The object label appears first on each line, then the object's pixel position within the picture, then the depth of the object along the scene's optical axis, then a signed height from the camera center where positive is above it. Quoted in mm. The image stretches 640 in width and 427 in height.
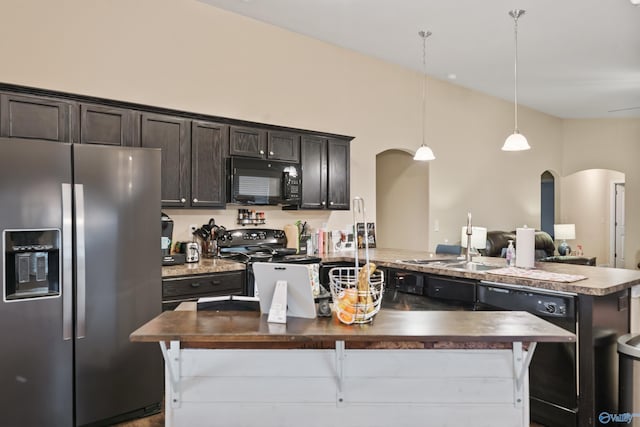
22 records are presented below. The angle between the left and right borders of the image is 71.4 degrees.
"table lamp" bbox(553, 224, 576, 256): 8086 -351
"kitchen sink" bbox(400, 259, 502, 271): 3373 -417
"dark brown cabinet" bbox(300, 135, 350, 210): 4586 +438
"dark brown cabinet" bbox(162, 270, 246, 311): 3188 -550
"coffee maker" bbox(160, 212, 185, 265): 3480 -253
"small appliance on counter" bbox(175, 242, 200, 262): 3707 -309
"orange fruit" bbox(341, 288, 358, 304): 1723 -318
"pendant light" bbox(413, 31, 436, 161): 4633 +1637
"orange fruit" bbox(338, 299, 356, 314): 1715 -360
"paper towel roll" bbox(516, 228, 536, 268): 3266 -258
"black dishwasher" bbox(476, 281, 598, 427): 2625 -908
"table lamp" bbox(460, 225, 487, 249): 6020 -337
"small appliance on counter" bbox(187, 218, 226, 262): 4031 -200
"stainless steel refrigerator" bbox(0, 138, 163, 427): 2486 -402
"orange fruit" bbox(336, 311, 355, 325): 1716 -401
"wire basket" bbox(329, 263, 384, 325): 1718 -343
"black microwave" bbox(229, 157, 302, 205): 4016 +303
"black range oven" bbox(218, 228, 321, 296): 3965 -320
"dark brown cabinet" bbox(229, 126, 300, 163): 4059 +670
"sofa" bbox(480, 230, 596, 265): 6379 -515
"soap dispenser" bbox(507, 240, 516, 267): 3475 -344
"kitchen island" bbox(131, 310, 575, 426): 1762 -669
